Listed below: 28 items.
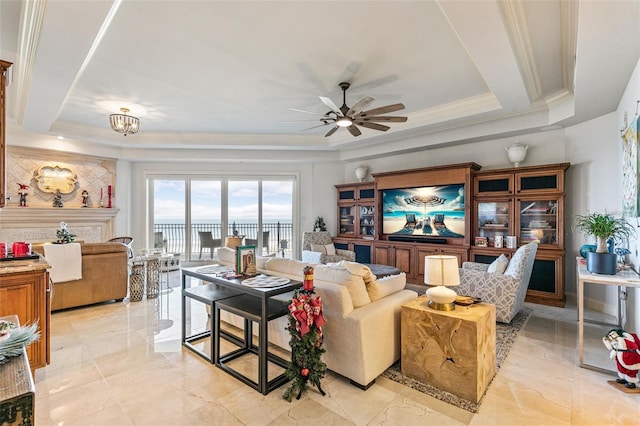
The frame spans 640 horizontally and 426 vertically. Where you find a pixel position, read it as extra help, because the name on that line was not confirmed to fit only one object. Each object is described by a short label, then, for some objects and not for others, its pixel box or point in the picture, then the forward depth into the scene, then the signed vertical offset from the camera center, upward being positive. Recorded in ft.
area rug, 7.09 -4.54
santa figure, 7.54 -3.71
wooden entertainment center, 14.64 -0.46
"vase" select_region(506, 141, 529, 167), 15.83 +3.27
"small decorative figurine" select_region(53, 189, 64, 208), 19.75 +0.82
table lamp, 7.67 -1.75
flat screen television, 17.99 +0.12
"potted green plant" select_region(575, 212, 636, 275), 8.75 -1.13
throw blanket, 12.53 -2.11
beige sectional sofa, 7.57 -2.84
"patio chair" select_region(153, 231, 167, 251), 24.23 -2.29
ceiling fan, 10.89 +3.92
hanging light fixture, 14.06 +4.31
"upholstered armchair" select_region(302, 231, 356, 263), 20.29 -2.76
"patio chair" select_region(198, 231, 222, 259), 24.71 -2.43
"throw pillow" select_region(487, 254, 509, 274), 12.32 -2.24
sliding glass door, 24.68 -0.13
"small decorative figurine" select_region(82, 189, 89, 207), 21.07 +1.01
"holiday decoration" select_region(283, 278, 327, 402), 7.26 -3.35
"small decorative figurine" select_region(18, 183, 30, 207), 18.56 +1.21
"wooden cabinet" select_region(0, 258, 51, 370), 7.67 -2.30
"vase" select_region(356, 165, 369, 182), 22.89 +3.17
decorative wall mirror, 19.51 +2.26
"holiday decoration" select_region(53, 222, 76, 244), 13.44 -1.15
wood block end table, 7.05 -3.41
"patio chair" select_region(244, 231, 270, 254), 25.76 -2.41
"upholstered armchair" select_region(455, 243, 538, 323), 11.48 -2.85
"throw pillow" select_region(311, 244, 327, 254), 21.72 -2.62
